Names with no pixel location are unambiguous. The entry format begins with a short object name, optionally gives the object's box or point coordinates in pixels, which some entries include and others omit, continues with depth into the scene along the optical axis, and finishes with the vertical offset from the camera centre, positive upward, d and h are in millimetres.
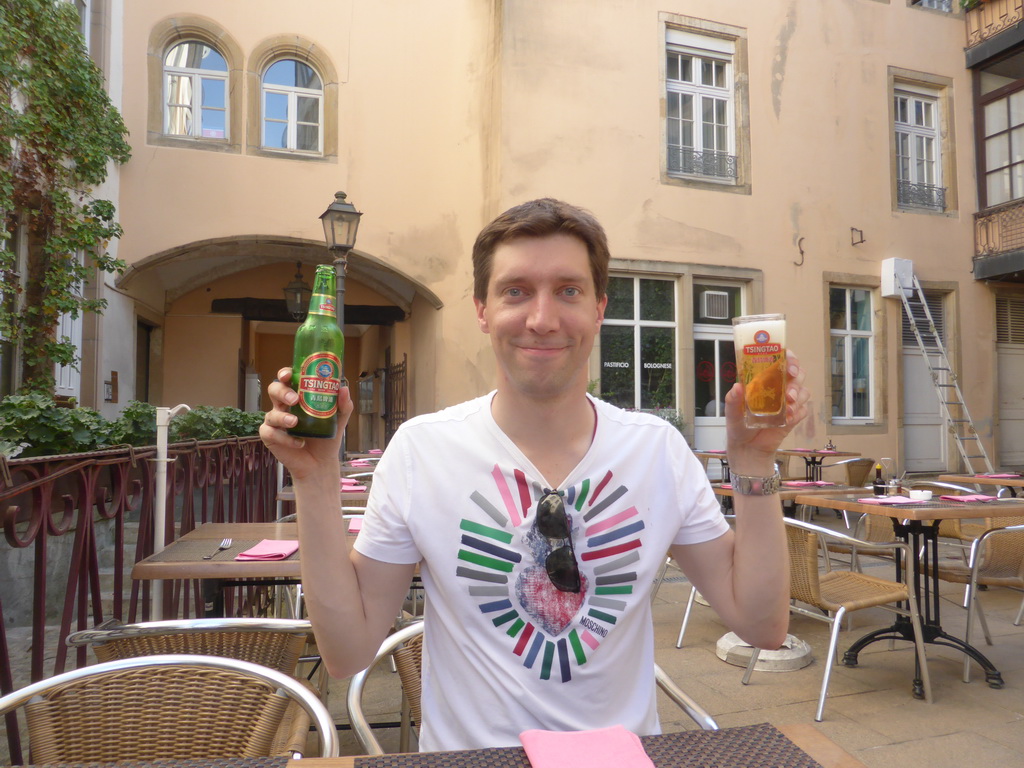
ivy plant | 5422 +1982
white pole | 2643 -277
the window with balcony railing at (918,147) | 11164 +3968
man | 1177 -203
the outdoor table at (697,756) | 911 -435
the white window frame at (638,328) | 9562 +1055
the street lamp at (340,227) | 6664 +1654
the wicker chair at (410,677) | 1342 -521
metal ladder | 10430 +291
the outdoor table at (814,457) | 7818 -530
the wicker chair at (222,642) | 1449 -555
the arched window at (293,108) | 9242 +3799
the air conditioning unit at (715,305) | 10010 +1404
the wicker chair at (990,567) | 3412 -757
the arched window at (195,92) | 8891 +3853
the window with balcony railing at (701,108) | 10086 +4140
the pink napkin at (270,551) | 2221 -433
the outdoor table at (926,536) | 3119 -580
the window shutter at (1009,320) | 11453 +1355
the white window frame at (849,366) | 10430 +592
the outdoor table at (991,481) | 5045 -518
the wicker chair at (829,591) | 2984 -776
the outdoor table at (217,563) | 2064 -443
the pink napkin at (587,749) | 911 -428
